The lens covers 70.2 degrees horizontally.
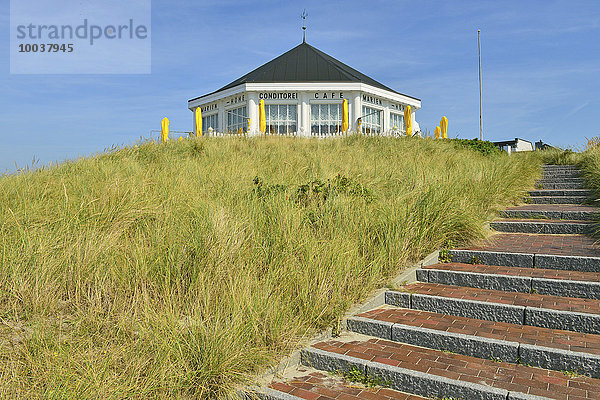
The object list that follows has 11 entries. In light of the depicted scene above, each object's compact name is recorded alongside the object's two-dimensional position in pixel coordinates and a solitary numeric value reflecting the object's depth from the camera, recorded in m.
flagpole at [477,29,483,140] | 29.88
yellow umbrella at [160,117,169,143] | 17.98
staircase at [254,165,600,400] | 3.56
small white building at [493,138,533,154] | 32.38
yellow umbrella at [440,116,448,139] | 20.00
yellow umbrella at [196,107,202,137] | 17.68
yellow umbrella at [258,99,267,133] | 19.57
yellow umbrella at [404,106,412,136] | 18.00
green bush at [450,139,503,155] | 14.56
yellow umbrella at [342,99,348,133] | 19.48
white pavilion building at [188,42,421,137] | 29.05
